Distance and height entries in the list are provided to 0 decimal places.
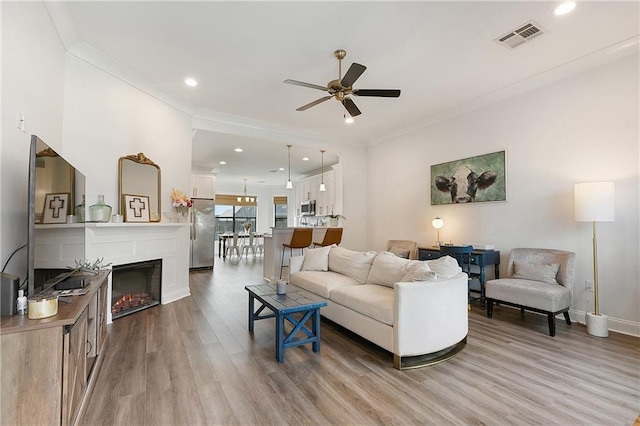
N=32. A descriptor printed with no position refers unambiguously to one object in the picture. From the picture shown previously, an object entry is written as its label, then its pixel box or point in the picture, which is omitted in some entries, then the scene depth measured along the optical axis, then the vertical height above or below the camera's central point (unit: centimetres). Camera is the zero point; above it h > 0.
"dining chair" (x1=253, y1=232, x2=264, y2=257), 1033 -104
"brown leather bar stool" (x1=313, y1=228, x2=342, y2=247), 590 -43
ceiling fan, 296 +134
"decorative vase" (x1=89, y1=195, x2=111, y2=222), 326 +4
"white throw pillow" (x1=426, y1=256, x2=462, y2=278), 270 -48
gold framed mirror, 364 +46
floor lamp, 301 +7
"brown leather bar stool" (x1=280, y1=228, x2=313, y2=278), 541 -43
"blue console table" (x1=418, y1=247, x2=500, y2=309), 400 -62
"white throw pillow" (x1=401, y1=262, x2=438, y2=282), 257 -52
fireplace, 367 -95
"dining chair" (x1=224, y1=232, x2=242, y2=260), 951 -100
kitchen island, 567 -71
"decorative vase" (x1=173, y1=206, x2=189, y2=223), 442 +3
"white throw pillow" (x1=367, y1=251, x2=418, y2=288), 309 -59
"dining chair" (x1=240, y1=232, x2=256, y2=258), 971 -102
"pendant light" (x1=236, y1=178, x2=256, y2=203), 1191 +68
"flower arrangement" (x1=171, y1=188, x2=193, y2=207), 431 +24
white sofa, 239 -83
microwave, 872 +23
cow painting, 427 +56
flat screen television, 160 +5
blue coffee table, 251 -83
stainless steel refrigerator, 741 -45
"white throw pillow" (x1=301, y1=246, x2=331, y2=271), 422 -64
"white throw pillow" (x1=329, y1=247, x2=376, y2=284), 362 -62
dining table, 956 -79
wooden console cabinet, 136 -75
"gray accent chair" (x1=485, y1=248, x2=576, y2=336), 309 -78
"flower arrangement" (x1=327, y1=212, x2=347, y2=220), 654 -3
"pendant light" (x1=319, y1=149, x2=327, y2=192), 672 +118
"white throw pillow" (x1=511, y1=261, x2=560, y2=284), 342 -68
